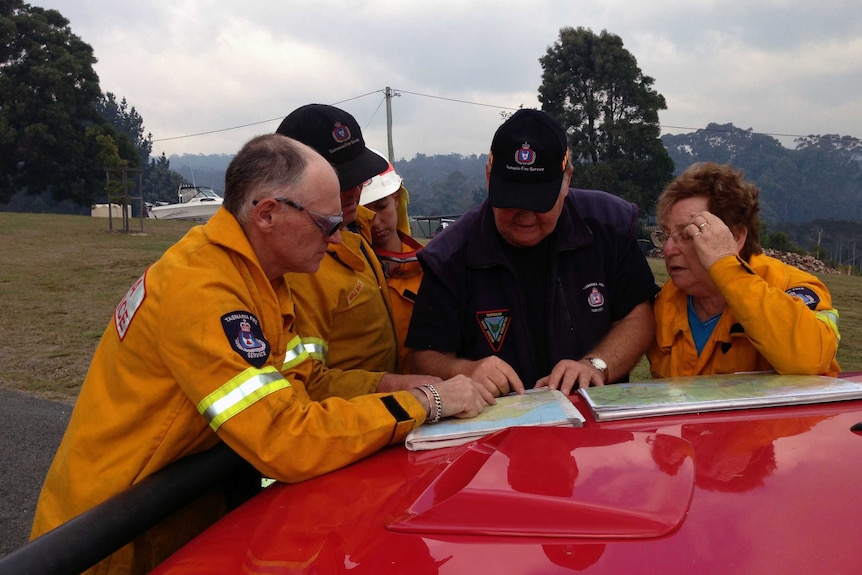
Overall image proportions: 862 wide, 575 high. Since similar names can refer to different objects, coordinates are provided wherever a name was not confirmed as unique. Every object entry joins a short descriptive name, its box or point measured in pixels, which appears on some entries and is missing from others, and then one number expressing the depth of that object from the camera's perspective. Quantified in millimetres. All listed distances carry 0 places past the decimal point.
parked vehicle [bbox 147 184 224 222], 38250
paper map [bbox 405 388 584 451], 1668
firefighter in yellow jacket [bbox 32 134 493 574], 1517
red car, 1050
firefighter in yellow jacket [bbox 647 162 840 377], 2004
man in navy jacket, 2449
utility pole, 34156
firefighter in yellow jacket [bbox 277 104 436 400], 2180
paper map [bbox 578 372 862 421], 1663
